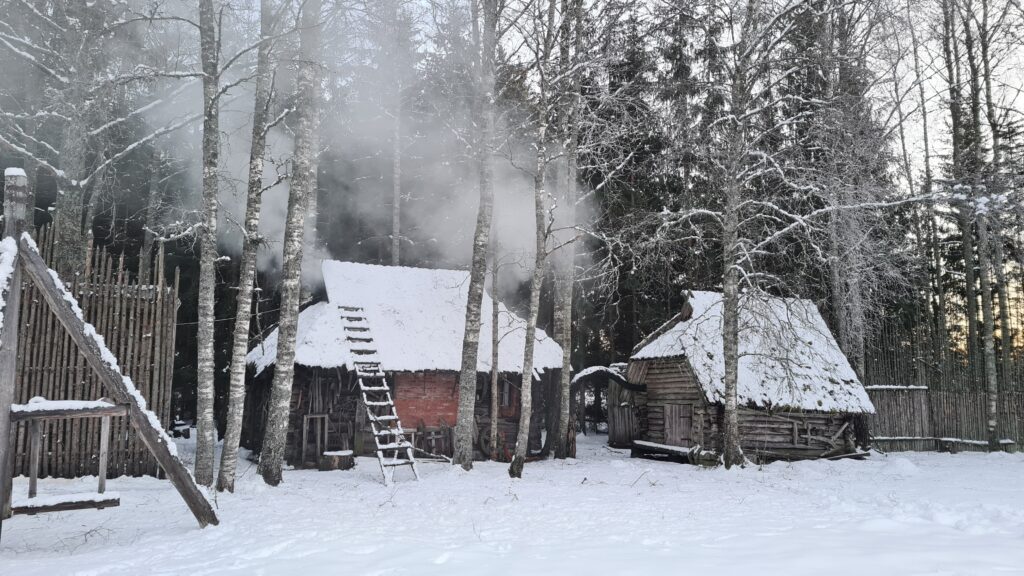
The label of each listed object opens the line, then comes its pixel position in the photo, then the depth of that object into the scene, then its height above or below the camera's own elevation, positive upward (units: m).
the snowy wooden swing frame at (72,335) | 5.72 +0.06
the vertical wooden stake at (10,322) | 5.66 +0.31
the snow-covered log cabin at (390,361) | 15.85 -0.04
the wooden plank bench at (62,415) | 5.99 -0.57
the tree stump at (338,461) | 14.53 -2.31
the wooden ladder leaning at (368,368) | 15.15 -0.21
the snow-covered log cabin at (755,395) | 16.62 -0.87
